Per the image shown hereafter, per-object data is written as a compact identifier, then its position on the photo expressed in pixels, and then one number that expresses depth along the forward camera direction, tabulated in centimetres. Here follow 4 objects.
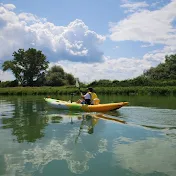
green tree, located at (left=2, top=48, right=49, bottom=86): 3649
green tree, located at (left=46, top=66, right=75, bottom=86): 3751
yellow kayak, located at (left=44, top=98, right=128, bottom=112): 986
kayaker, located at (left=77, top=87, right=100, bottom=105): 1019
